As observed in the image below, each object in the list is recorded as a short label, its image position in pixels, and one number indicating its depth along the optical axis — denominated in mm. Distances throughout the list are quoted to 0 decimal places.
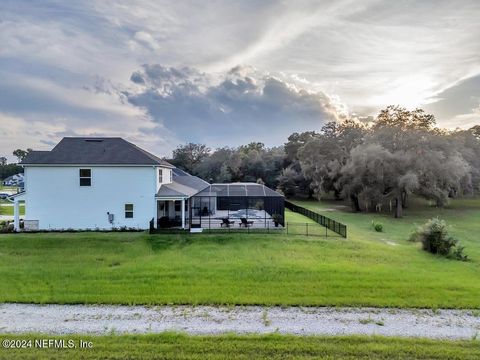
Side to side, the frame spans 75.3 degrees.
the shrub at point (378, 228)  24447
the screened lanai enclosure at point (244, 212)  19922
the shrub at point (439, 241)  15336
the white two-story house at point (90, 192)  19656
